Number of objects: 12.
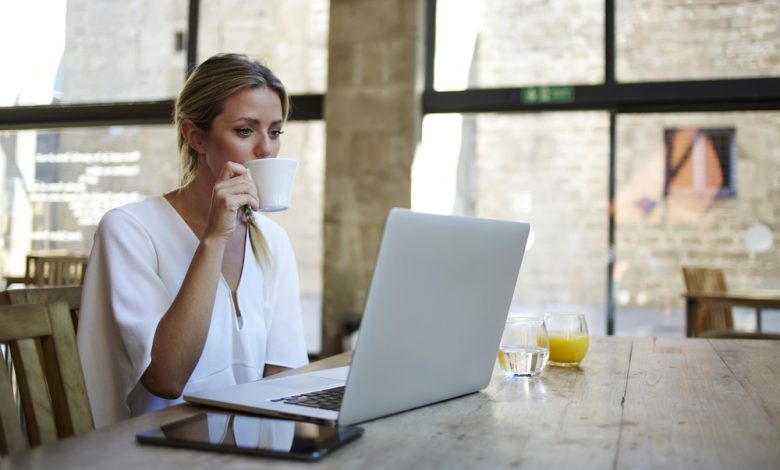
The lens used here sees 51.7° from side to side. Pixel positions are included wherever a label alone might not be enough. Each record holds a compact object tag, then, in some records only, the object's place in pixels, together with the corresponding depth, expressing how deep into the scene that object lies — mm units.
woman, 1371
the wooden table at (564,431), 781
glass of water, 1326
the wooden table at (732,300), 3938
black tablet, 788
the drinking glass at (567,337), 1473
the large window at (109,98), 5379
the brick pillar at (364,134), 4875
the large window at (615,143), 4621
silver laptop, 902
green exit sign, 4805
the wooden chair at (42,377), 941
